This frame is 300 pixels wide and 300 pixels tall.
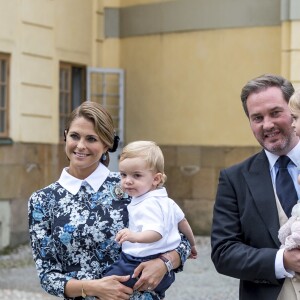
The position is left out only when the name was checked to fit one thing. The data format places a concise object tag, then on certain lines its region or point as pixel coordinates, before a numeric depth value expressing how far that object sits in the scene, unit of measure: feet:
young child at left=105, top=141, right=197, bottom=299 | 14.35
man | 13.44
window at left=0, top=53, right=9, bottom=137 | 44.98
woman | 14.61
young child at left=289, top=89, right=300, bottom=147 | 13.08
